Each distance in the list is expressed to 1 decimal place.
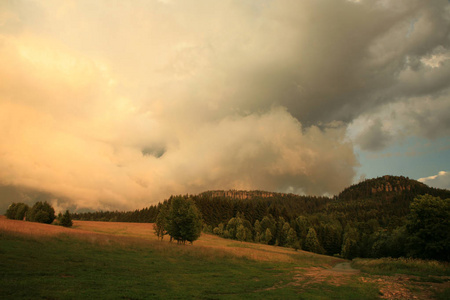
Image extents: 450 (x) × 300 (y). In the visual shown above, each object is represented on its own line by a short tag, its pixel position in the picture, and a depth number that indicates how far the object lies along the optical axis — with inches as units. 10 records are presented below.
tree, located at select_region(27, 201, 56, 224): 3302.2
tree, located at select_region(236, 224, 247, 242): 3984.7
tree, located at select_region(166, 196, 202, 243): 2172.7
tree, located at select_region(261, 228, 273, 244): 4239.7
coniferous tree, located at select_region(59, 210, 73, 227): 3138.8
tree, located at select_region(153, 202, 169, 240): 2498.8
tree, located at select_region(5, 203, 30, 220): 4045.3
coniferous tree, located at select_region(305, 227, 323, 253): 4049.2
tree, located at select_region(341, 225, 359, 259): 3934.5
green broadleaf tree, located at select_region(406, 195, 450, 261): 1626.5
